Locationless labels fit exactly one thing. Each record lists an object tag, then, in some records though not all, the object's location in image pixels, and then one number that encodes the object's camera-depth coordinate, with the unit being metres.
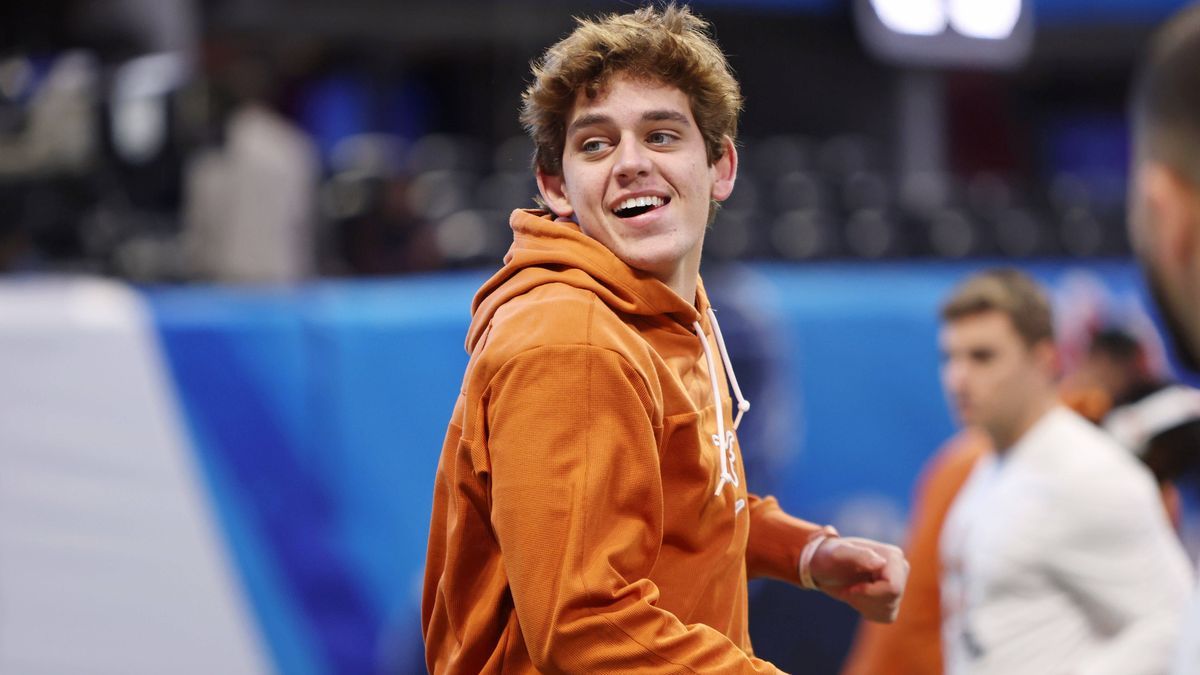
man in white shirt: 7.79
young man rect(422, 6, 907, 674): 4.03
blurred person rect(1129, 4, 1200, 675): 3.05
